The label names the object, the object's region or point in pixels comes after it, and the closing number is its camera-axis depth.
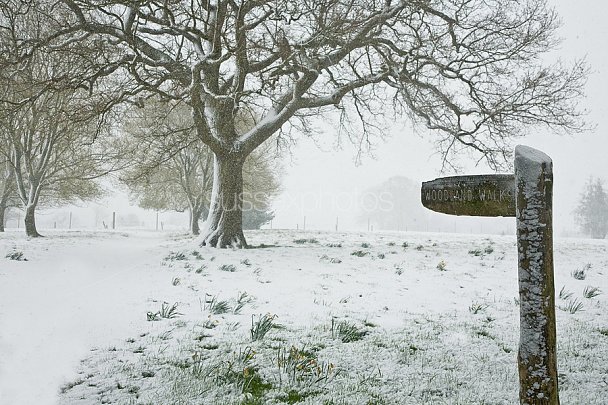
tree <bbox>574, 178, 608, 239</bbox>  50.12
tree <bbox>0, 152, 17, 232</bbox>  23.45
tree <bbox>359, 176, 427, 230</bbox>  71.69
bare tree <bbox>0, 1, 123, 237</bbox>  9.97
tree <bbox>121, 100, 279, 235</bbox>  23.23
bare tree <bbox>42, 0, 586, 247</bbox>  10.82
